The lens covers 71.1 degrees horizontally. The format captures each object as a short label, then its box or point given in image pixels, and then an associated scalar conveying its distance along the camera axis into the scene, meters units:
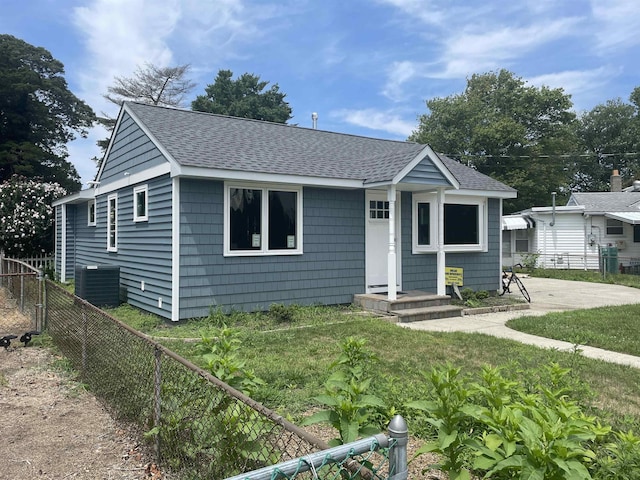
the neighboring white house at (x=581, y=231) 21.59
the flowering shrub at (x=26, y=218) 16.03
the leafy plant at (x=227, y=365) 2.68
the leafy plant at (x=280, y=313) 8.07
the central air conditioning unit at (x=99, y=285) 9.55
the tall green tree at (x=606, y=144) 42.03
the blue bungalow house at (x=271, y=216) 8.02
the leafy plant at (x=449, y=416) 1.94
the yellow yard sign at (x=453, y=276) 10.32
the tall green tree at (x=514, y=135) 33.69
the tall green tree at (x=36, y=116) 27.11
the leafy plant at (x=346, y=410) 1.96
